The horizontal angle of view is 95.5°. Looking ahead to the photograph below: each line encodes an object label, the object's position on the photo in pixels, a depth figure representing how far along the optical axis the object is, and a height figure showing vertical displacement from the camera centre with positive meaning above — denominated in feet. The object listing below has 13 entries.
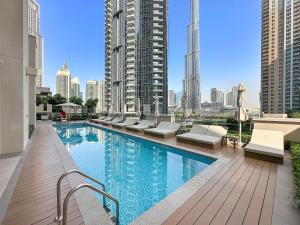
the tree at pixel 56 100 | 80.82 +7.33
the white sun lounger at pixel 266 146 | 14.03 -3.97
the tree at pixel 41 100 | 69.67 +6.09
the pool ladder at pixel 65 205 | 4.68 -3.69
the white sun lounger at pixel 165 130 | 26.82 -3.79
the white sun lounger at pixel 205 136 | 19.55 -3.89
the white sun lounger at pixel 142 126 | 33.42 -3.61
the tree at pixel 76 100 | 87.50 +7.56
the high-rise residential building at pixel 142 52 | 142.66 +64.00
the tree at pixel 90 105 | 83.43 +4.10
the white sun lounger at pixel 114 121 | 47.22 -3.50
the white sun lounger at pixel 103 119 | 54.34 -2.98
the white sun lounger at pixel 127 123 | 40.05 -3.43
